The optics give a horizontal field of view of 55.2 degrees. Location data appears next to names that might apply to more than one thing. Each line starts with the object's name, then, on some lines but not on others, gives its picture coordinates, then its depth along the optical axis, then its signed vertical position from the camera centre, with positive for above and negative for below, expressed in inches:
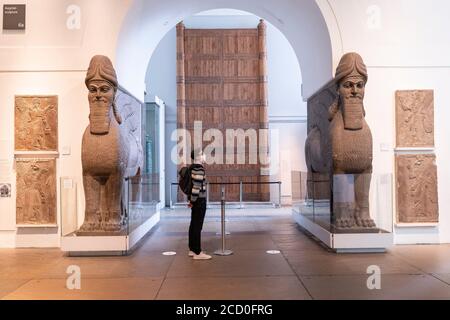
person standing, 226.4 -18.6
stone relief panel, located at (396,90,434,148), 274.1 +29.2
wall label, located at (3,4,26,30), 274.9 +98.0
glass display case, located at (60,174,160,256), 240.4 -34.5
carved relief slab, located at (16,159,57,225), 271.7 -14.0
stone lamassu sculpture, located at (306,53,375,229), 243.8 +10.2
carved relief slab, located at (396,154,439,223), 272.4 -19.0
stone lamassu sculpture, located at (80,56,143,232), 240.8 +8.1
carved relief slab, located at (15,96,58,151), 272.7 +29.9
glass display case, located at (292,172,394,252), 241.8 -27.0
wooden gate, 534.3 +97.6
